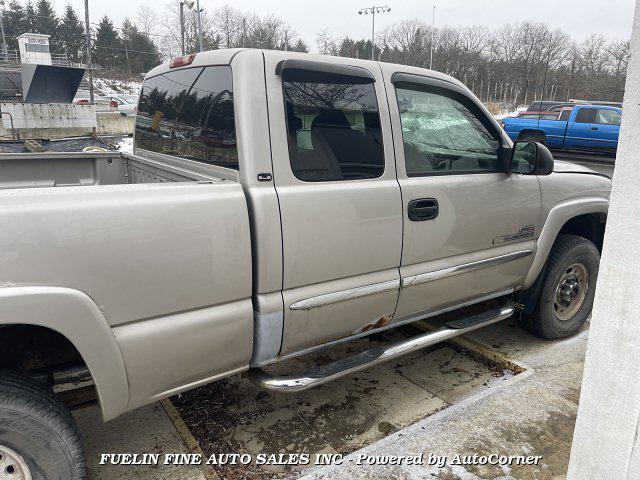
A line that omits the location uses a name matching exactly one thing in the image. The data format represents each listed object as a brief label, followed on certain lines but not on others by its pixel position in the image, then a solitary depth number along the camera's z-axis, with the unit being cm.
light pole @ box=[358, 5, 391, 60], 4709
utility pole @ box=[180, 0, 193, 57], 2072
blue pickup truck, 1375
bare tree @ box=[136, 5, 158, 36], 6800
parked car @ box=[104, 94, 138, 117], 3729
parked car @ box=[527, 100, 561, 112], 1693
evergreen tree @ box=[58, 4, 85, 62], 6856
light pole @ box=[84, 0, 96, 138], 3194
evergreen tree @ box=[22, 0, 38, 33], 6750
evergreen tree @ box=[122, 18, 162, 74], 6650
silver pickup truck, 182
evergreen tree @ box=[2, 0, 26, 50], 6569
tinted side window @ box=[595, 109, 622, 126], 1380
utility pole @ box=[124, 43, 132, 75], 6594
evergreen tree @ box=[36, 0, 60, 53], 6781
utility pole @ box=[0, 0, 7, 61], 4547
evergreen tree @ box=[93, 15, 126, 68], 6675
